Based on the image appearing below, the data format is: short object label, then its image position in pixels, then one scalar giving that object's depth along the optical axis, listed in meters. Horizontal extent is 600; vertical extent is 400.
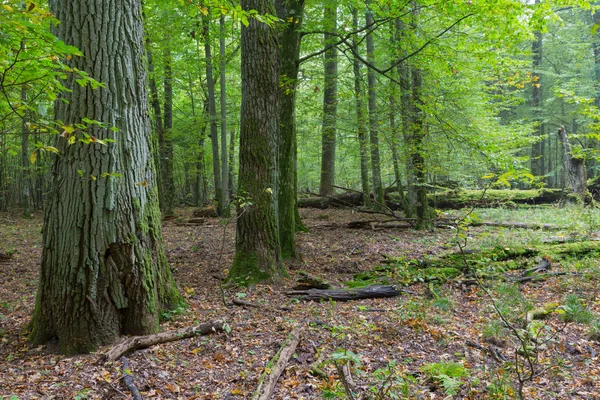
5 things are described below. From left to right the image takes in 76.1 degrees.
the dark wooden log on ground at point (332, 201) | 16.25
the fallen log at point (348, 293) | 5.86
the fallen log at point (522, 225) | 10.52
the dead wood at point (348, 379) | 2.53
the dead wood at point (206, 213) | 14.85
